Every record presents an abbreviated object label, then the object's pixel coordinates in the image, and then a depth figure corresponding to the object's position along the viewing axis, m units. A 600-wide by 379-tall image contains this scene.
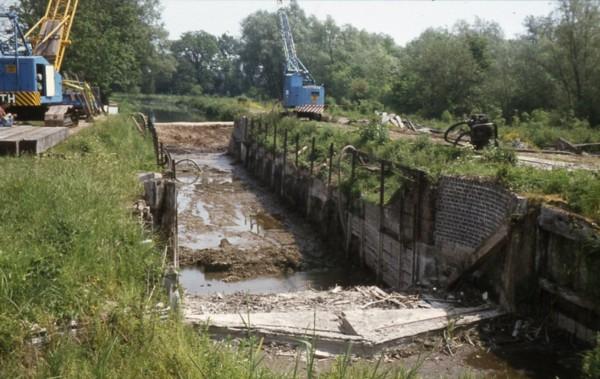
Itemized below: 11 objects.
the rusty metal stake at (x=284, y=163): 24.88
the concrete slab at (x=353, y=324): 8.42
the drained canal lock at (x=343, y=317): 8.37
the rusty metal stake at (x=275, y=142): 27.33
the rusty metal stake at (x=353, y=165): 16.47
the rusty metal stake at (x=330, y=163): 18.04
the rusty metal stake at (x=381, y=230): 13.88
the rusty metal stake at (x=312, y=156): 20.84
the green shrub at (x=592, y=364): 6.56
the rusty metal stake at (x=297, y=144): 23.26
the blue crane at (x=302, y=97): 34.91
